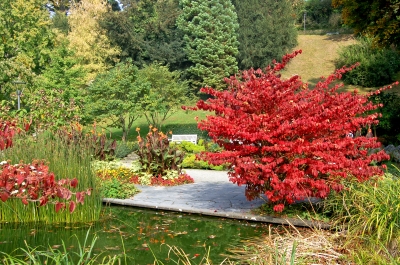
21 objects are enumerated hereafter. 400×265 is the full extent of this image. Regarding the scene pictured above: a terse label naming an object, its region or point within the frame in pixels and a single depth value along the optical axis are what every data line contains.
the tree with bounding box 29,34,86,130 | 13.33
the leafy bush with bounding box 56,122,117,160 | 11.08
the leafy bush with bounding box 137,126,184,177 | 9.88
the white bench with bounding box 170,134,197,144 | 16.56
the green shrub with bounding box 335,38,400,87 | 26.61
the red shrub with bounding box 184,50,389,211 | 5.85
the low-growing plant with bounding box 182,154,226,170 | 12.42
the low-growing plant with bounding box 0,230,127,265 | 4.79
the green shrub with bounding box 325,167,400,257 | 4.48
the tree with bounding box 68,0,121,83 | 28.03
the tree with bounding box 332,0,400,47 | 12.90
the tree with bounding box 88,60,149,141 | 17.30
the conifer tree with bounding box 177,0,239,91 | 29.39
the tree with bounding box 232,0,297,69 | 30.81
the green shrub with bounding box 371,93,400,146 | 14.48
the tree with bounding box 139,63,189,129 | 20.61
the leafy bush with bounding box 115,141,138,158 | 14.25
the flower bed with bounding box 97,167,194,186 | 9.59
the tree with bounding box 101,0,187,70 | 30.91
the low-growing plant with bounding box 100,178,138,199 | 8.18
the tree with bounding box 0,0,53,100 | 18.95
